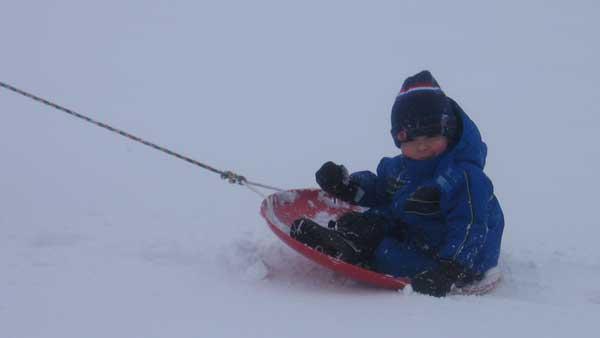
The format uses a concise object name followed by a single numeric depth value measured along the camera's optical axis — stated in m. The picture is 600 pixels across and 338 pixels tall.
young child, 5.50
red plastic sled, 5.10
